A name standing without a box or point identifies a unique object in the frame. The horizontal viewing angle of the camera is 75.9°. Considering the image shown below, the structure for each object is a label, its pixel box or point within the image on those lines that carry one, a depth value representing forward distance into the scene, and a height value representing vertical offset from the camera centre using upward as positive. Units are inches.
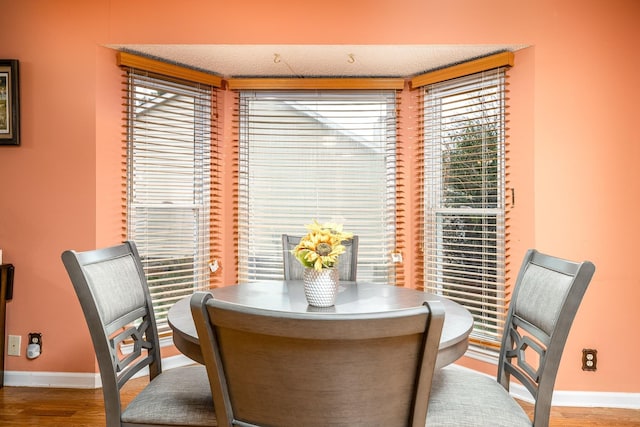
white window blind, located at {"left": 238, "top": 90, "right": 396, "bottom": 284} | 124.0 +12.1
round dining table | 52.6 -15.4
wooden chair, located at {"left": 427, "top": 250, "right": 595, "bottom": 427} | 49.5 -20.2
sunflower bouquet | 65.1 -6.0
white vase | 64.7 -11.8
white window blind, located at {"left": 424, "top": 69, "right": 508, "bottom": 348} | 106.6 +4.1
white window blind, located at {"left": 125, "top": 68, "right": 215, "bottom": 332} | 111.1 +8.8
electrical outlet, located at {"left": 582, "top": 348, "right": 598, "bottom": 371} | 97.3 -35.3
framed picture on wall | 103.0 +27.7
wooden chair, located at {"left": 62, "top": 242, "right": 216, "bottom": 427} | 52.6 -18.9
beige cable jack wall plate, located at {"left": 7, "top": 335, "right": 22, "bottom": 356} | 104.6 -33.5
